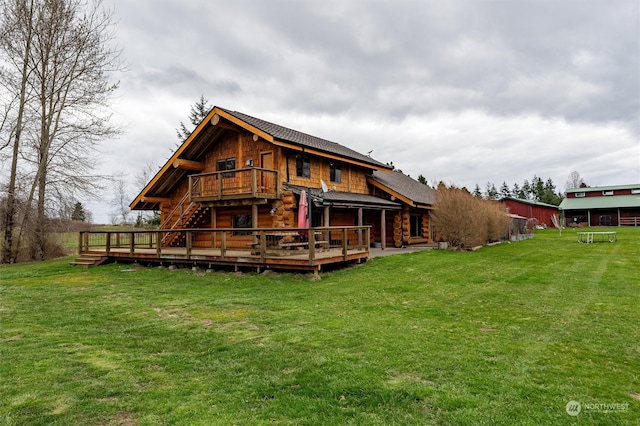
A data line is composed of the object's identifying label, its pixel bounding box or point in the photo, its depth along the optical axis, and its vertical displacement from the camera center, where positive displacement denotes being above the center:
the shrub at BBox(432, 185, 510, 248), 17.30 +0.42
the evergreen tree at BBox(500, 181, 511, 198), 96.46 +9.77
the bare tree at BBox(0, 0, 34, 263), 17.34 +7.68
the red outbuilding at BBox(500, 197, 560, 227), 39.69 +1.86
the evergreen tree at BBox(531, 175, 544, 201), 75.49 +7.59
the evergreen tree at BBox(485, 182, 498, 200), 89.01 +9.56
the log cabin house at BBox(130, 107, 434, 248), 15.31 +2.13
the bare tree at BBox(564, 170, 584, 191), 85.31 +10.59
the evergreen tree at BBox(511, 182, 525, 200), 90.54 +8.90
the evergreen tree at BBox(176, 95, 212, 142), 43.75 +13.99
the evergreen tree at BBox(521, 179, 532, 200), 87.00 +8.35
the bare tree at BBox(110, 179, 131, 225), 51.53 +3.46
